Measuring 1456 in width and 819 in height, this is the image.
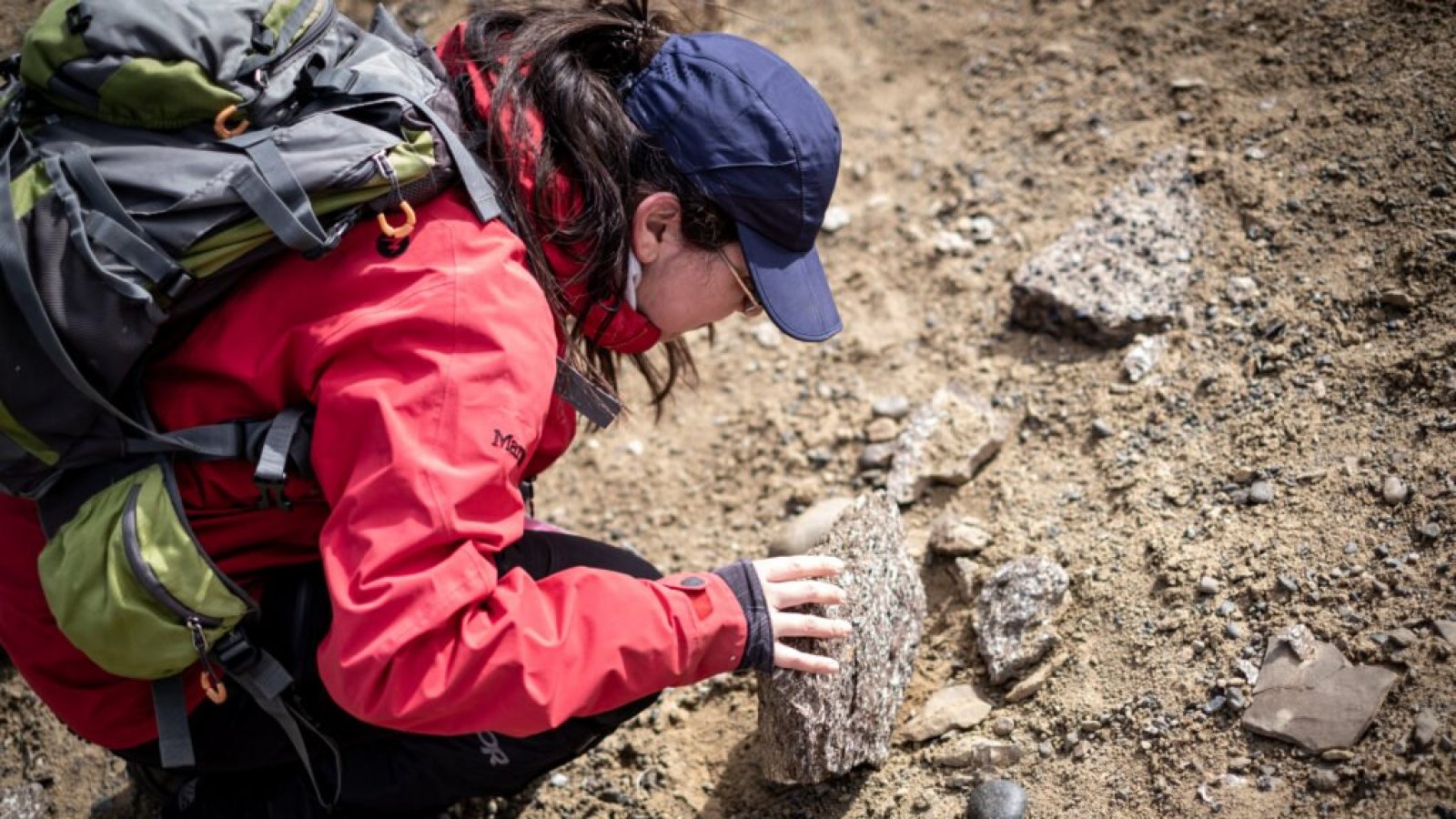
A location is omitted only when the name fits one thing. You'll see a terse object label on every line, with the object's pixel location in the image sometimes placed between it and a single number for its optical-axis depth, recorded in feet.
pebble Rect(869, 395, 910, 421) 12.58
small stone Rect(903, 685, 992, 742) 9.41
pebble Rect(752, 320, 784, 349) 14.30
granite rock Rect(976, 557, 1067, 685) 9.52
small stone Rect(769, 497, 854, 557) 10.44
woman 6.43
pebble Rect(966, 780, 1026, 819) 8.43
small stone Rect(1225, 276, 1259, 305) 11.12
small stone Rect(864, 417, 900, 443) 12.43
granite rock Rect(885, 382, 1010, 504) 11.51
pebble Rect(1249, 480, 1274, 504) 9.44
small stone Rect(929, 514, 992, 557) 10.64
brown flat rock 7.85
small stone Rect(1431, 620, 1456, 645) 7.89
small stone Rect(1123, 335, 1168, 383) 11.25
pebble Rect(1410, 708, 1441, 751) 7.54
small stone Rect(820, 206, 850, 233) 14.92
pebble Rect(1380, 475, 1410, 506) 8.83
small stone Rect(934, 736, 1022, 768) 8.98
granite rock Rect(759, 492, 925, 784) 8.82
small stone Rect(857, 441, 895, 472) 12.16
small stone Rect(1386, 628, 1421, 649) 8.03
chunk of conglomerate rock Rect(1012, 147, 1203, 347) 11.60
